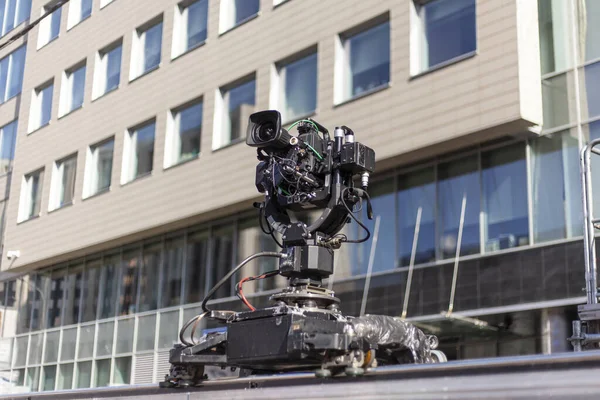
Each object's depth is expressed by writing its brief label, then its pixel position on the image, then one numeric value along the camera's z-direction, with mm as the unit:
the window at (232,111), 19891
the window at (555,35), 14656
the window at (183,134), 21172
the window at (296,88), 18422
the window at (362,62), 16969
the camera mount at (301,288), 4676
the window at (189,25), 21875
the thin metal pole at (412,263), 15742
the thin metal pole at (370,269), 16544
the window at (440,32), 15406
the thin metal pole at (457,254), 14954
